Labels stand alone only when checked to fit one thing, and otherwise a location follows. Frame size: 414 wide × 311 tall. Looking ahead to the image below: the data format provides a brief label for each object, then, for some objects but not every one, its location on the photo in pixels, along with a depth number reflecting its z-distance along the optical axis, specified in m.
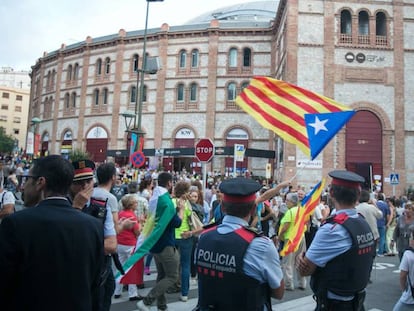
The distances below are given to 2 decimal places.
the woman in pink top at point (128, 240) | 6.03
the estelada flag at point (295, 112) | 4.88
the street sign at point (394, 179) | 19.45
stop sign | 9.45
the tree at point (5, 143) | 67.56
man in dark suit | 2.00
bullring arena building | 24.52
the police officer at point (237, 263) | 2.43
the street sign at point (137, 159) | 14.00
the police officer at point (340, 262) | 3.10
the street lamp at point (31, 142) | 21.94
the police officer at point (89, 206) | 3.63
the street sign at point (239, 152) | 12.33
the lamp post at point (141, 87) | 15.54
